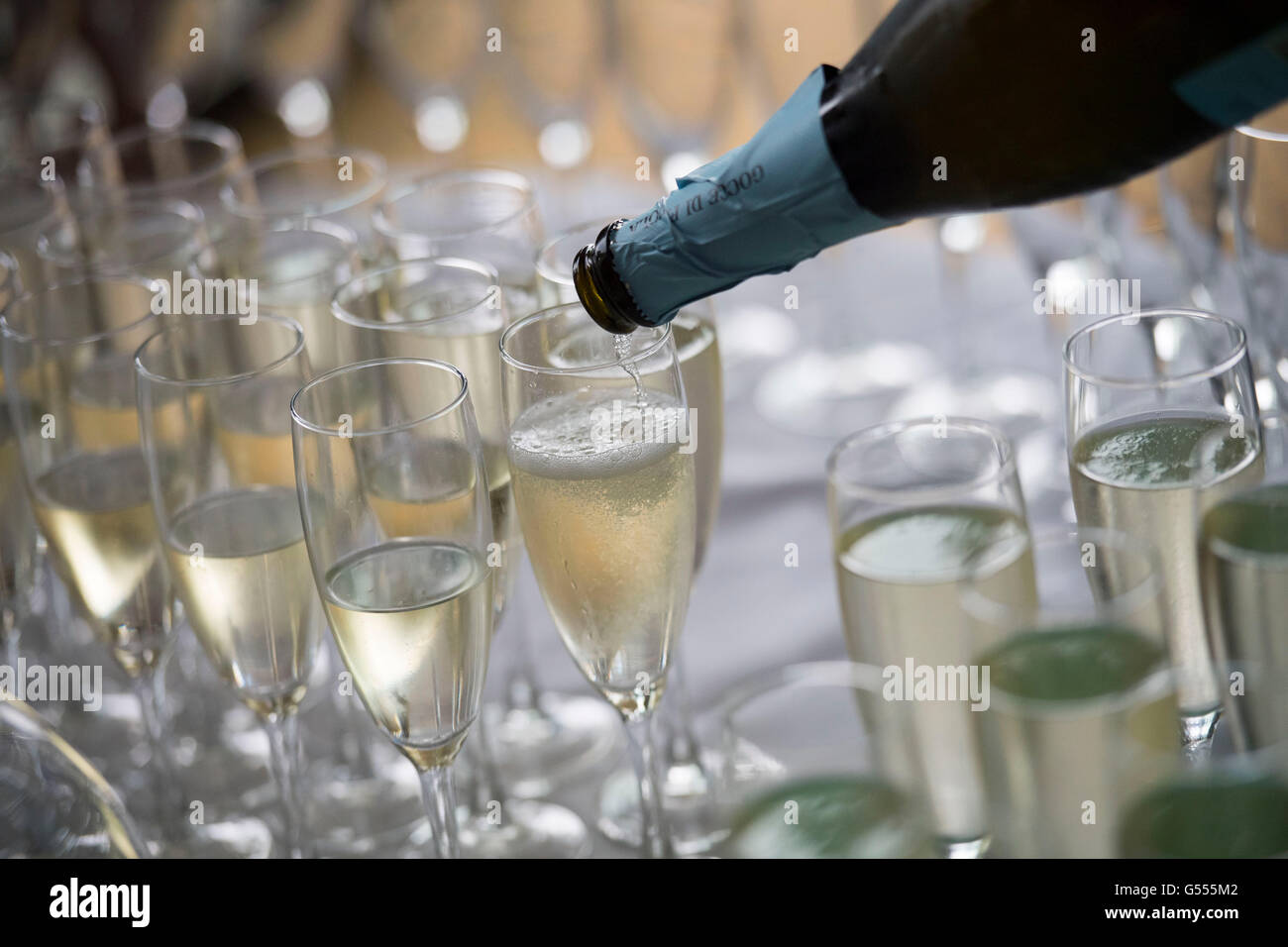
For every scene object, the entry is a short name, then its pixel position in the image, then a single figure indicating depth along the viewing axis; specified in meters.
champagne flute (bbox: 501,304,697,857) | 0.81
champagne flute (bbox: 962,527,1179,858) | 0.49
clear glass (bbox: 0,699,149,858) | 0.73
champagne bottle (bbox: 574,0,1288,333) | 0.74
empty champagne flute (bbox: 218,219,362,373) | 1.03
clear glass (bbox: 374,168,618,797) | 1.05
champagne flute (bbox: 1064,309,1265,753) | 0.74
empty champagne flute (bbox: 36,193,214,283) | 1.09
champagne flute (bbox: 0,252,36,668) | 0.99
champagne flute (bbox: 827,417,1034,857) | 0.72
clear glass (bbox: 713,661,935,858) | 0.49
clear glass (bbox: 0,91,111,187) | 1.31
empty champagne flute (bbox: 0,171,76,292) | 1.16
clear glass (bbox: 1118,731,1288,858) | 0.49
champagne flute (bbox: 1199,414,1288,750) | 0.60
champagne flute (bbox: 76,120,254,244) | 1.22
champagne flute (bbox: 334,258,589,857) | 0.92
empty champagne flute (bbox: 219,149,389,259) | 1.11
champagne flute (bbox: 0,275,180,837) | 0.94
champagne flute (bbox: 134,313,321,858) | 0.86
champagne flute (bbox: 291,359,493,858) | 0.77
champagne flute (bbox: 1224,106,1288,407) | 0.89
